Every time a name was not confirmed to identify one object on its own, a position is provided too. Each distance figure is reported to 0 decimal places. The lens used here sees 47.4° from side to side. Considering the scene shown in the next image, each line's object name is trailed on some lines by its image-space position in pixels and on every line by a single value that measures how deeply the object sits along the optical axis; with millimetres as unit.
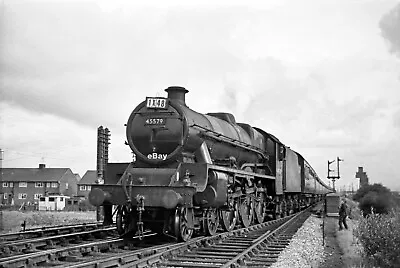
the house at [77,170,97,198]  74750
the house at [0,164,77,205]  67438
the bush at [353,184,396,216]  34531
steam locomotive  11172
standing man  17609
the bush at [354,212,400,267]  8961
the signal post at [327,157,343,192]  42638
